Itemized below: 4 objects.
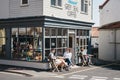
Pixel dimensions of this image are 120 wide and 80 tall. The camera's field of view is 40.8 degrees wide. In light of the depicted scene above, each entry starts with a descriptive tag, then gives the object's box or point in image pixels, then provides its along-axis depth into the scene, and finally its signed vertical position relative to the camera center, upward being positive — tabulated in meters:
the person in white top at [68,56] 11.75 -1.15
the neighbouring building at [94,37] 20.83 +0.46
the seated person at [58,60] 11.01 -1.39
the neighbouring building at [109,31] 15.76 +0.93
